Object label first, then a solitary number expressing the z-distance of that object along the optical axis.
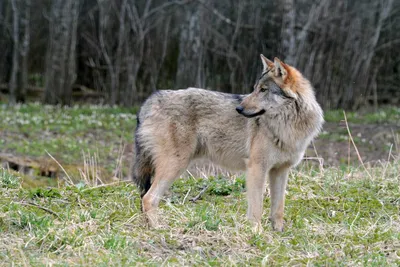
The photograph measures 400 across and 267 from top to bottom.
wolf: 11.25
